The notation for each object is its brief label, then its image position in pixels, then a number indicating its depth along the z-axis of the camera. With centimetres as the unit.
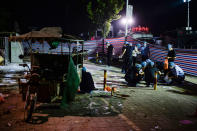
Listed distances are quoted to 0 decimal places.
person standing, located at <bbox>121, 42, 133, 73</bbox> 1285
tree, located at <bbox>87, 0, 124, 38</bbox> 3647
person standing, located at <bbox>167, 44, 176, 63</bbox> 1095
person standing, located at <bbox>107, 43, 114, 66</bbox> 1617
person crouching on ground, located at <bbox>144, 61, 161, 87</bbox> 957
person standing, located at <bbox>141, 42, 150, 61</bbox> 1312
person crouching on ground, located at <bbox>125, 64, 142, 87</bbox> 956
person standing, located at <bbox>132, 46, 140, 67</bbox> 1296
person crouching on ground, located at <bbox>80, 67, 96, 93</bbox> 752
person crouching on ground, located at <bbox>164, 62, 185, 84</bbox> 988
